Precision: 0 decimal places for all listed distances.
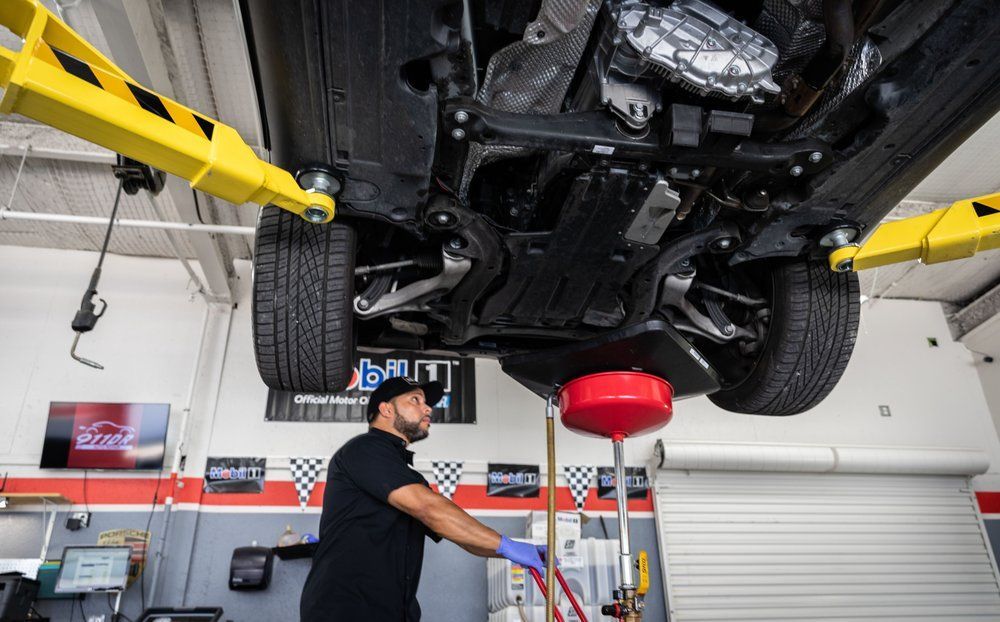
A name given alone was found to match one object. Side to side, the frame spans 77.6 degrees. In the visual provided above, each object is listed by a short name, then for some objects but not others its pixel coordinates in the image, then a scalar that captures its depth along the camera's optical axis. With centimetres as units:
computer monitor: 354
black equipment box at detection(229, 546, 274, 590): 384
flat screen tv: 406
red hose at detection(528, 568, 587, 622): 188
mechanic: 187
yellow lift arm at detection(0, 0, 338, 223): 100
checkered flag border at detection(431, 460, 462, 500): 446
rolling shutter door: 448
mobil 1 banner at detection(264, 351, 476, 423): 450
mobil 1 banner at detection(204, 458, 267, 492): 421
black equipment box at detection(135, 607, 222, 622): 322
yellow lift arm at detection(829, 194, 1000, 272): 150
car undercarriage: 125
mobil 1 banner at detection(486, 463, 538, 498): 451
